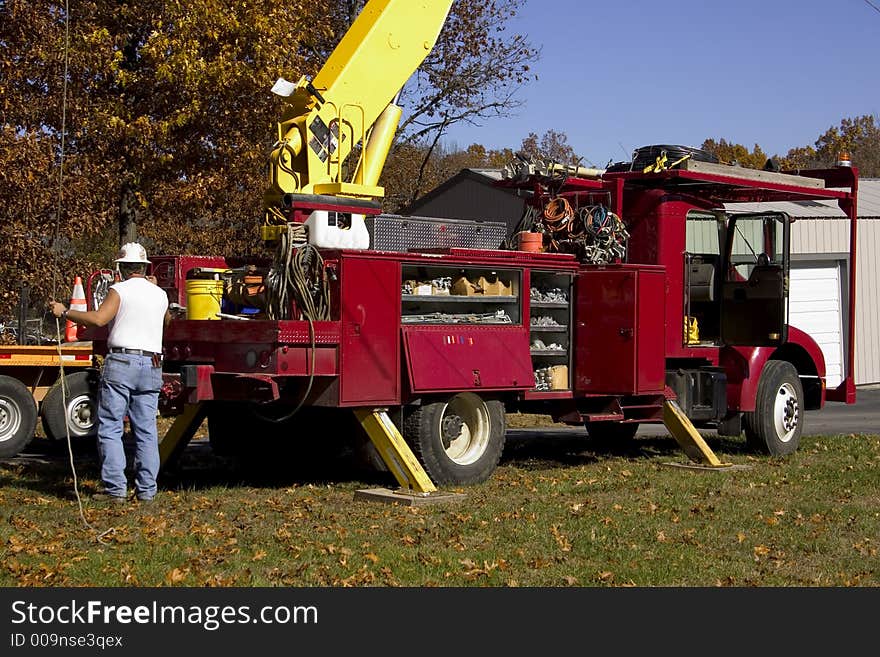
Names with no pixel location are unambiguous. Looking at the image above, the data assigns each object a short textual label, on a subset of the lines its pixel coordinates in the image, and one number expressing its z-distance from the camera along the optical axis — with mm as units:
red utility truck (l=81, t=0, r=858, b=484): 10641
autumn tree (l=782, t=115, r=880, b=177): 83812
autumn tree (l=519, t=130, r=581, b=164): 66125
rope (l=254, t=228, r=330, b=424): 10516
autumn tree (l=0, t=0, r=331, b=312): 18672
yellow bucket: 10992
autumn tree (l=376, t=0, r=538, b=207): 32469
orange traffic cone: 14344
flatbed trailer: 14117
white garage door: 28891
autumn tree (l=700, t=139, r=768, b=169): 78025
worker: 10039
